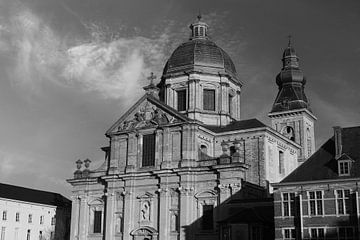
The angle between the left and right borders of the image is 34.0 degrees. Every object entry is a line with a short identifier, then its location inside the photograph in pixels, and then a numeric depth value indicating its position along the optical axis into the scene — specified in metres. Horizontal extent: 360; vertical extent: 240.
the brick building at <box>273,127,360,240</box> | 39.62
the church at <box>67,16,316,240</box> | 51.86
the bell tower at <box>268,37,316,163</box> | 76.56
